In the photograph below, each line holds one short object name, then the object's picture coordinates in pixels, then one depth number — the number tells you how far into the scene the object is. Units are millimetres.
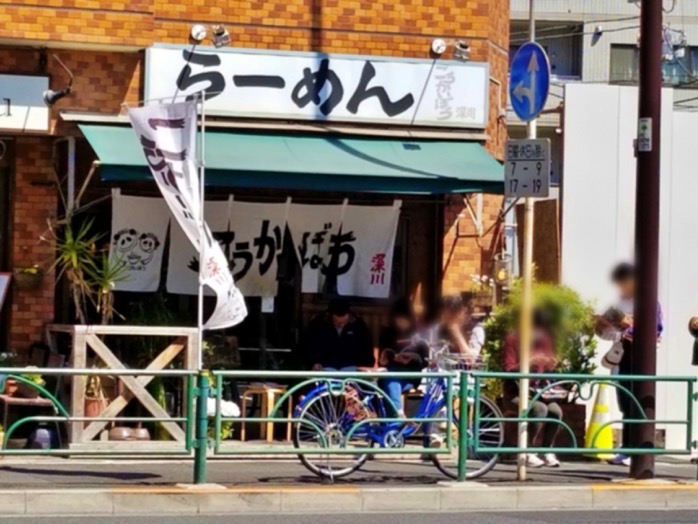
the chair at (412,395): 13781
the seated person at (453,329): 14453
